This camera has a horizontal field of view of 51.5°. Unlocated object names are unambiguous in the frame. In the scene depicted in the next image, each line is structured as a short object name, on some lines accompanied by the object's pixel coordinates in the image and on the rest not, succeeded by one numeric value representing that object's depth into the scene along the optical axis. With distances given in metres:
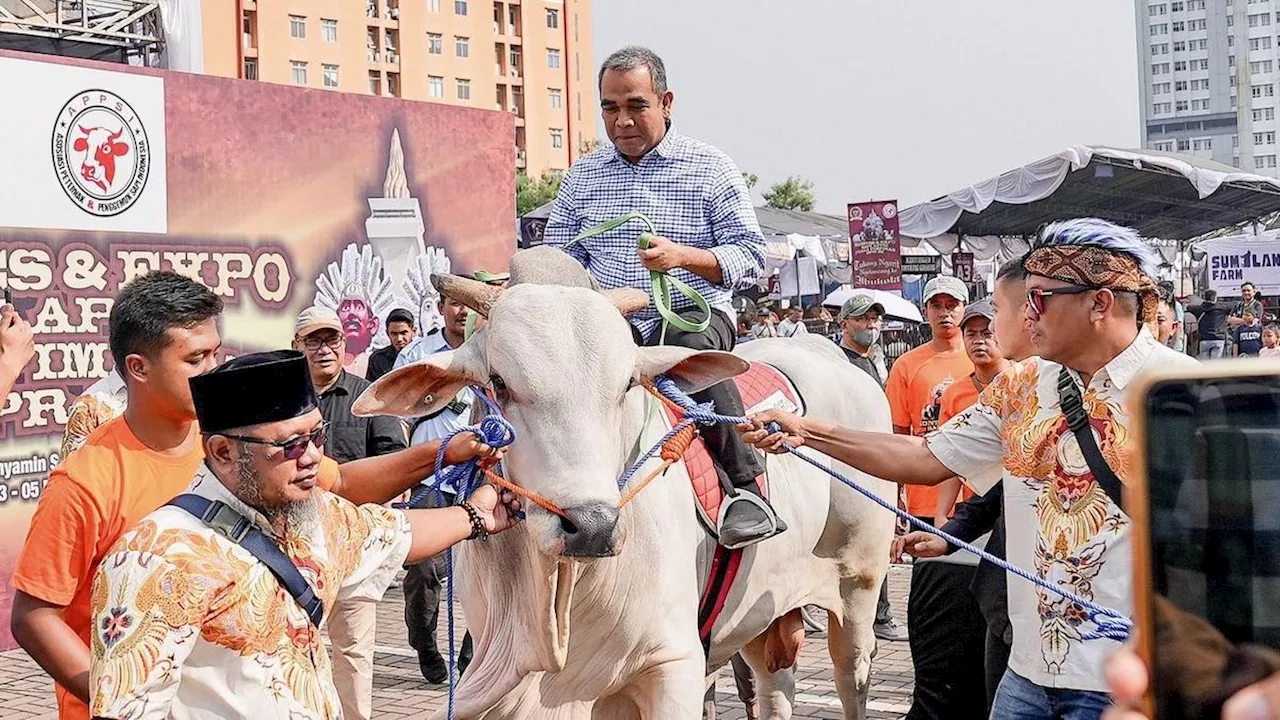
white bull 3.55
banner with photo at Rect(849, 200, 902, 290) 14.77
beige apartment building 65.31
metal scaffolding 18.19
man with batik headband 3.26
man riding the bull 4.79
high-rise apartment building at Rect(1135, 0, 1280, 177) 143.25
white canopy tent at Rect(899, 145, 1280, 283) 19.97
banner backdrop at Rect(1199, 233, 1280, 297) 21.62
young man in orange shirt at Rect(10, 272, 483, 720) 3.10
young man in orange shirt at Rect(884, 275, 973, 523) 7.67
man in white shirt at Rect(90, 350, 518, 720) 2.52
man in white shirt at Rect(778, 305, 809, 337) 17.28
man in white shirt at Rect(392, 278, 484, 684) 7.56
